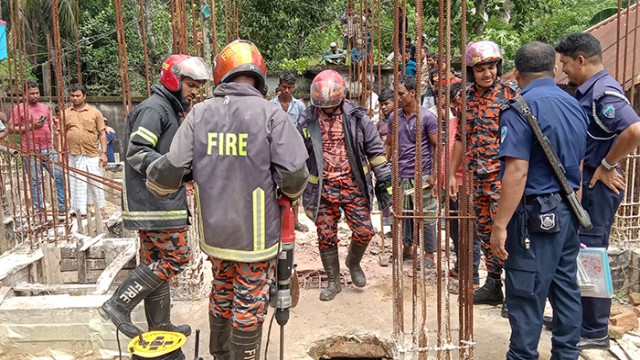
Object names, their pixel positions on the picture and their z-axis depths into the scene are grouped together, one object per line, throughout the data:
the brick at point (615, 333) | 3.85
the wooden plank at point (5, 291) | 4.20
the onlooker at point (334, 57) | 12.77
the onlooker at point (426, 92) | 7.60
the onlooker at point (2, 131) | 6.32
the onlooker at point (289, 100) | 7.21
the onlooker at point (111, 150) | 11.12
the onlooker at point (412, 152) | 4.99
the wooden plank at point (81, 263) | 5.65
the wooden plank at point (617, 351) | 3.61
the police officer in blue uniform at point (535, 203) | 2.85
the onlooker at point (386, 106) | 6.06
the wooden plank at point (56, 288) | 4.53
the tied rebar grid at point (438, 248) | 2.85
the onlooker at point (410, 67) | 9.51
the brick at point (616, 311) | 4.06
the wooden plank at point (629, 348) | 3.63
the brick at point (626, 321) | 3.94
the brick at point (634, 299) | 4.64
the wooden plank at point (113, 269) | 4.39
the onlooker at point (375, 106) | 9.58
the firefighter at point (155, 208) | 3.51
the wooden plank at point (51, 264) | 5.44
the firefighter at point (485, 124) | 4.01
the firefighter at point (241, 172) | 2.86
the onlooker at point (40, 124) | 7.12
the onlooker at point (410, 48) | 9.70
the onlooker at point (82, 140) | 7.15
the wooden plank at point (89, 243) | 5.67
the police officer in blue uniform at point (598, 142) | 3.32
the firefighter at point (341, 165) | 4.55
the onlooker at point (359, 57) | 7.74
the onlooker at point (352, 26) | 7.65
